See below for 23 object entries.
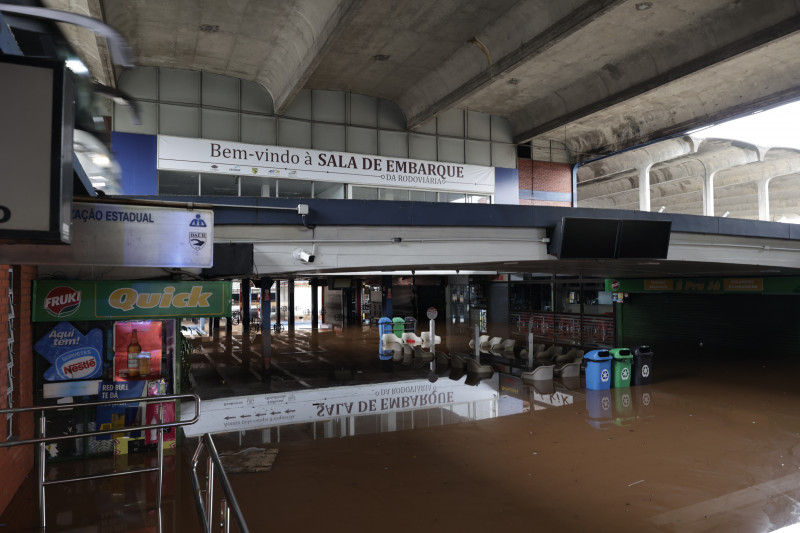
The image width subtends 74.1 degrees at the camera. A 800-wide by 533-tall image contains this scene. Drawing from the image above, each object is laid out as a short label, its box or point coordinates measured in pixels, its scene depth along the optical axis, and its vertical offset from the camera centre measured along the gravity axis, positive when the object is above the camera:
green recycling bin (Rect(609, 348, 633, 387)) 14.11 -2.42
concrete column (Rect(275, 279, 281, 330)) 36.44 -1.64
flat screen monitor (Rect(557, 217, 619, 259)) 12.01 +0.88
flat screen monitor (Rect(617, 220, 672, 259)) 12.55 +0.88
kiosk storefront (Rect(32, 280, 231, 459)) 7.86 -1.04
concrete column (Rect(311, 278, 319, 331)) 34.75 -2.01
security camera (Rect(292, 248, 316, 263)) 9.98 +0.41
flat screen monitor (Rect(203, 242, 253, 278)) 8.97 +0.31
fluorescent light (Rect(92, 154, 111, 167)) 6.80 +1.62
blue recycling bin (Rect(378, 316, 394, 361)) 20.93 -2.15
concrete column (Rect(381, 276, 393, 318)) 26.45 -0.95
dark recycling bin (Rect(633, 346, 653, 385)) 14.37 -2.40
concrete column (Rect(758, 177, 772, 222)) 32.75 +5.01
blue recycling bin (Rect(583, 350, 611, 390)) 13.88 -2.50
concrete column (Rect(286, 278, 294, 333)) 33.91 -1.74
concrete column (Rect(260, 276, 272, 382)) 17.55 -1.90
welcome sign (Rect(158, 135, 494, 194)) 21.50 +5.04
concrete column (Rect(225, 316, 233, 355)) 24.65 -3.28
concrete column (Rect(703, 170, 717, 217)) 30.37 +5.02
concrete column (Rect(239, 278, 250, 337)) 32.16 -1.97
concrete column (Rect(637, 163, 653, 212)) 29.23 +5.00
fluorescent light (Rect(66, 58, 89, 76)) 4.20 +1.74
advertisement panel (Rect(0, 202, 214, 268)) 4.03 +0.33
